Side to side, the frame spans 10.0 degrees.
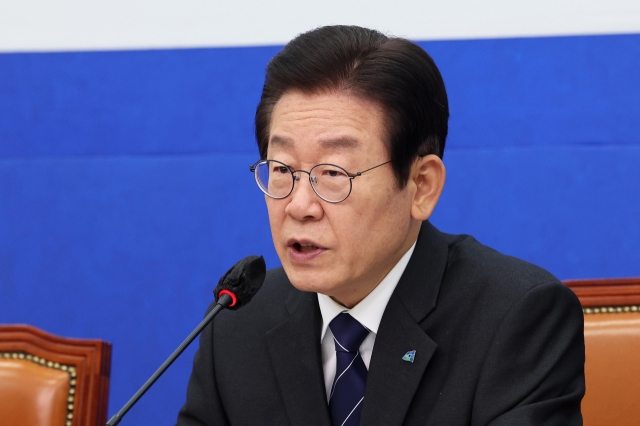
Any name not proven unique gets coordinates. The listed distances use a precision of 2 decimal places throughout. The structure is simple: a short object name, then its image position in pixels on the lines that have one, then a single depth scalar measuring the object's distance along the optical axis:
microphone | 3.54
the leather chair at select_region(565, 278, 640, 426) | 3.72
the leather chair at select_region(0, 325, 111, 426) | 3.75
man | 3.58
